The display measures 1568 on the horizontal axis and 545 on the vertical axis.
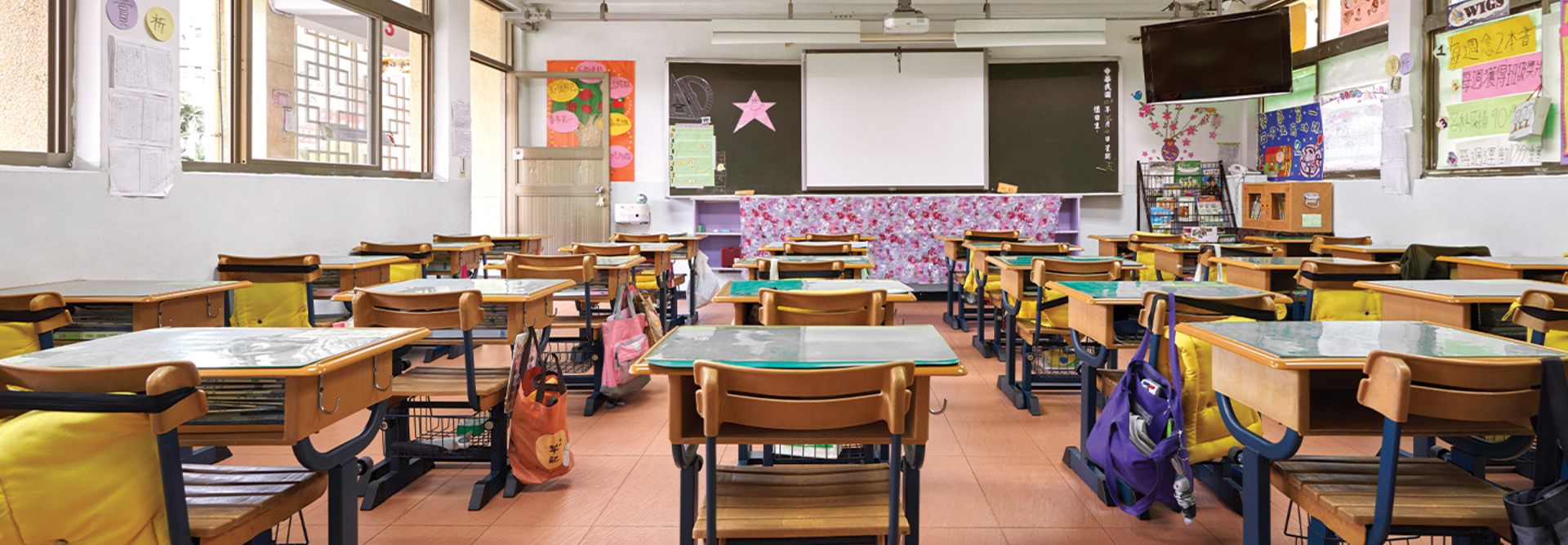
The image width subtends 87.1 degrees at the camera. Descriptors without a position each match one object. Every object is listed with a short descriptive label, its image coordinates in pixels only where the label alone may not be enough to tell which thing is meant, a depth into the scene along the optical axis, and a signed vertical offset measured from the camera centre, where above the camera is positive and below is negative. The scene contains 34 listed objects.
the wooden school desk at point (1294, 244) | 5.59 +0.12
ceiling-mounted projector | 7.13 +2.08
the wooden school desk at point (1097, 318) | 2.68 -0.19
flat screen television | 6.61 +1.69
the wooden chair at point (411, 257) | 4.64 +0.04
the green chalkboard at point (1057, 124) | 8.90 +1.49
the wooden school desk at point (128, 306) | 2.67 -0.14
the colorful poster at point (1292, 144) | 7.57 +1.13
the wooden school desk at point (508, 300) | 2.86 -0.13
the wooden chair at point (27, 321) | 2.24 -0.16
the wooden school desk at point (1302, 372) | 1.56 -0.22
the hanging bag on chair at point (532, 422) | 2.79 -0.54
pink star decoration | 8.97 +1.65
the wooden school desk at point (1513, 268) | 3.42 -0.03
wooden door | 8.70 +0.76
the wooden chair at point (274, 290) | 3.70 -0.12
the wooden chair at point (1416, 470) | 1.42 -0.46
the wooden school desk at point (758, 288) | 2.82 -0.10
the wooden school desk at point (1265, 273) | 3.93 -0.06
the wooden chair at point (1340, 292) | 3.55 -0.14
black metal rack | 8.72 +0.72
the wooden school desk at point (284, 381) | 1.58 -0.24
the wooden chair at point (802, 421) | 1.45 -0.28
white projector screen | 8.89 +1.56
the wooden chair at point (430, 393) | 2.65 -0.43
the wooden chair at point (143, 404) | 1.25 -0.22
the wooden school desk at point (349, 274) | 4.02 -0.05
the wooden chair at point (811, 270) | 4.04 -0.04
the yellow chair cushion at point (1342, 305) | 3.67 -0.19
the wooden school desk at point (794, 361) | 1.58 -0.19
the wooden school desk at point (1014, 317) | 3.88 -0.27
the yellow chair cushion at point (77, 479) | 1.22 -0.33
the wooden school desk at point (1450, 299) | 2.65 -0.13
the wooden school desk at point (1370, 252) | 4.54 +0.05
